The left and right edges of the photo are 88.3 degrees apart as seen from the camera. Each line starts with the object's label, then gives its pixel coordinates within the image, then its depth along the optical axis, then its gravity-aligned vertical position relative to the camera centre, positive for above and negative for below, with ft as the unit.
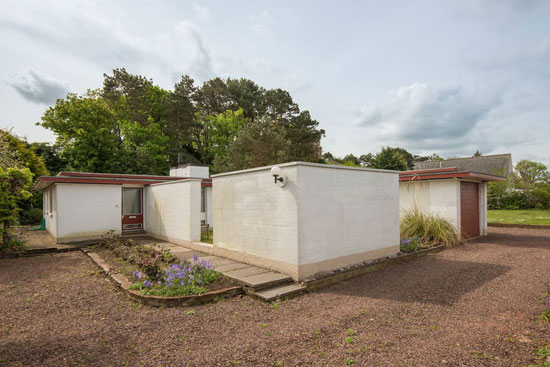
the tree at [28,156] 64.80 +8.03
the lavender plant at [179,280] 15.81 -5.57
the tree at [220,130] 93.66 +19.79
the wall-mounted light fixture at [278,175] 18.36 +0.83
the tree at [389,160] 104.27 +10.17
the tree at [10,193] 28.17 -0.35
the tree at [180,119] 91.97 +23.26
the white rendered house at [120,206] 30.12 -2.10
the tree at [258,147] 75.61 +11.36
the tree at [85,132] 75.46 +15.56
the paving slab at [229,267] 19.84 -5.71
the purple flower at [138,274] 17.94 -5.45
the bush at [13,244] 28.45 -5.55
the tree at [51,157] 79.25 +9.25
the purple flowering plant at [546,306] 12.61 -5.80
